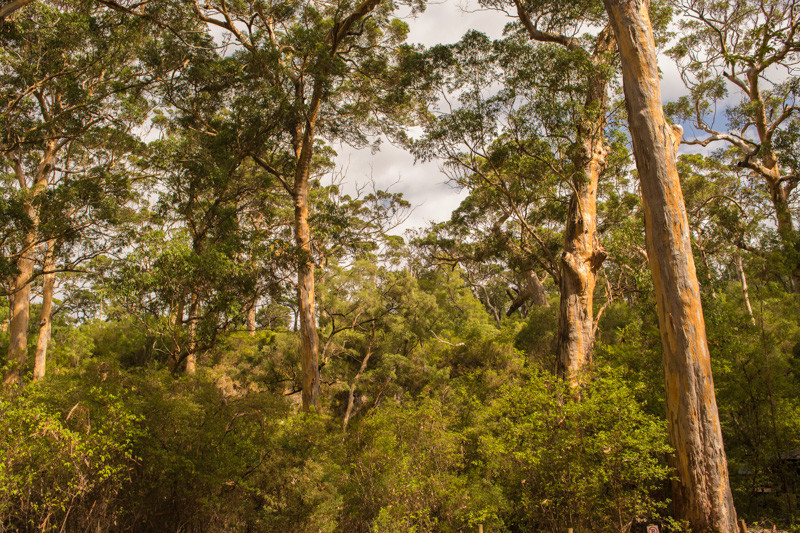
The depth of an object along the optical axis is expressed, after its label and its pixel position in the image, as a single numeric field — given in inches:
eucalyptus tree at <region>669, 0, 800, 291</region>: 455.5
